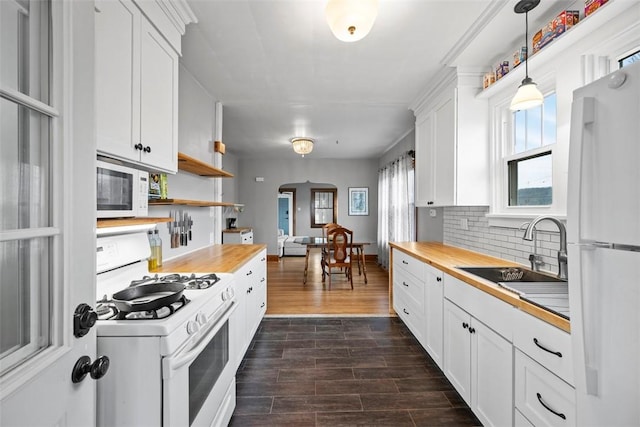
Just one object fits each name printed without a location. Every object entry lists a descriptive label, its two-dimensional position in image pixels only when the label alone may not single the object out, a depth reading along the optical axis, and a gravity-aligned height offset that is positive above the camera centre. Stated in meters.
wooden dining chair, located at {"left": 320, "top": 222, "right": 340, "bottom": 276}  4.96 -0.80
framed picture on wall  7.41 +0.33
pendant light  1.64 +0.69
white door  0.61 +0.01
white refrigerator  0.76 -0.10
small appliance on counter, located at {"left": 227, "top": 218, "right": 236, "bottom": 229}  6.15 -0.22
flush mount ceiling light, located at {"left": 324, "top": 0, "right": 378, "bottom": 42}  1.52 +1.07
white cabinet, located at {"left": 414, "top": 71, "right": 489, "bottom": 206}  2.54 +0.65
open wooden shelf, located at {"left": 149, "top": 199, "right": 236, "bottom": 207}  1.88 +0.08
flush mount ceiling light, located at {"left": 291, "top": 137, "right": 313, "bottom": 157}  4.90 +1.19
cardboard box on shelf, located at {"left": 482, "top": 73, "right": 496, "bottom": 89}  2.36 +1.13
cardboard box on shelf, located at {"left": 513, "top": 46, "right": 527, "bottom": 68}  1.98 +1.12
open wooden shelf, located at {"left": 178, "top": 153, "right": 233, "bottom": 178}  2.16 +0.41
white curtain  4.77 +0.17
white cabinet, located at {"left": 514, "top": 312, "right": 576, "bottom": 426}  1.06 -0.65
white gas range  0.98 -0.50
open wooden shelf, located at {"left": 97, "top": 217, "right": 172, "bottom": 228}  1.18 -0.04
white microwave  1.21 +0.10
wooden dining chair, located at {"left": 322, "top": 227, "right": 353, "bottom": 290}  4.71 -0.57
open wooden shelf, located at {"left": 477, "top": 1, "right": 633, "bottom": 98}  1.35 +0.98
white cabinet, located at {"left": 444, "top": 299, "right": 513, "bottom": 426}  1.39 -0.86
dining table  4.89 -0.56
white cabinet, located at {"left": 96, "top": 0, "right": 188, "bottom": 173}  1.24 +0.64
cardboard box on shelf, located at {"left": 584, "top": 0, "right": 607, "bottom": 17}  1.40 +1.05
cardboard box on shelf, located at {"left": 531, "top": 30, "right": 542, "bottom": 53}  1.80 +1.11
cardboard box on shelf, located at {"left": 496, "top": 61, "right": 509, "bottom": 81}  2.21 +1.14
